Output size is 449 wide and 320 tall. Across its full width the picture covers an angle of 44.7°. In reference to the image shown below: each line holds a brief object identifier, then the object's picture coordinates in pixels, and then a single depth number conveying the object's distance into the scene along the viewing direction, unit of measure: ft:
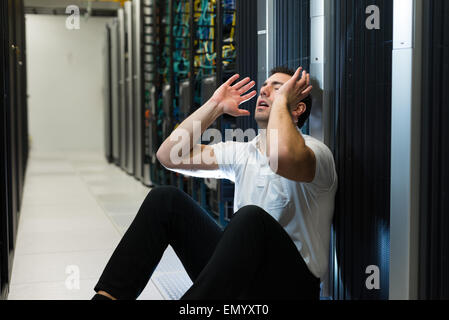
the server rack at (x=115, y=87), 24.99
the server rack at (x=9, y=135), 7.15
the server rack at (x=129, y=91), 20.68
